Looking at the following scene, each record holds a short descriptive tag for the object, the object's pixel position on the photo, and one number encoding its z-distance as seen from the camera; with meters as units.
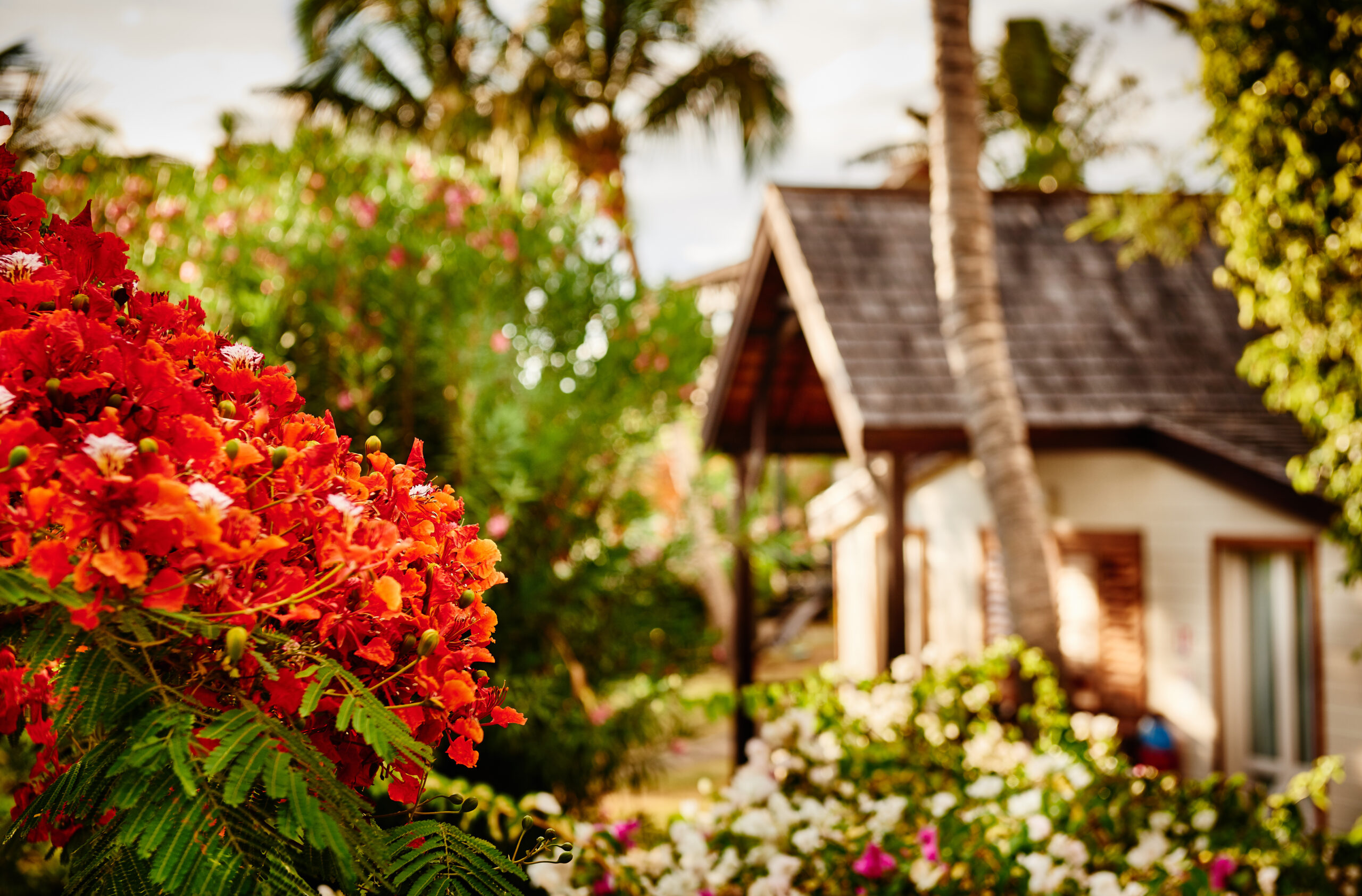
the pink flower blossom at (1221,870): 3.60
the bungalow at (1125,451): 7.64
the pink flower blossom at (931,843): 3.14
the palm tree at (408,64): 15.84
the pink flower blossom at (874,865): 3.09
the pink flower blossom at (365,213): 7.04
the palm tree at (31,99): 3.76
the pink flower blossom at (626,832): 3.55
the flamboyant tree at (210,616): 1.21
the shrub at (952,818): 3.21
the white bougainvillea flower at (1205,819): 3.95
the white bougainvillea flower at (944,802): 3.52
